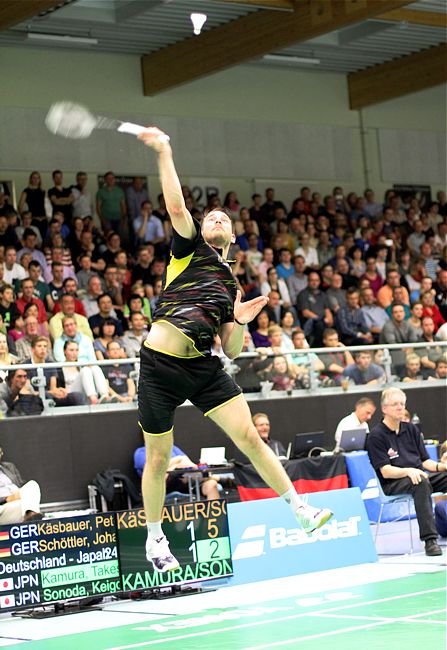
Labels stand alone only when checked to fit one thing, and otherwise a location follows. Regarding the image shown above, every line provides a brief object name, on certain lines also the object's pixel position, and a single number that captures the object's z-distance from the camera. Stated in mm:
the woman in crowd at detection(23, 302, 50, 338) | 14992
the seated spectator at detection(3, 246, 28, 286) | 16703
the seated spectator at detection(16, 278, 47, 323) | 15711
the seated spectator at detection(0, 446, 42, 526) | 11664
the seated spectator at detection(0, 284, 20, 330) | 15195
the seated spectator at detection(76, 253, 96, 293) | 17625
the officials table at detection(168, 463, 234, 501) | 13923
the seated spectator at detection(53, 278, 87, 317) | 16438
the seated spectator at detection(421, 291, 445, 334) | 19781
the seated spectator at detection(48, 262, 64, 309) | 16922
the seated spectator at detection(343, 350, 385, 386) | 16500
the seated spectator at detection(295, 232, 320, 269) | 20984
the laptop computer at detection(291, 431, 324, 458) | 14773
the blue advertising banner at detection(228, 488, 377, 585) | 11648
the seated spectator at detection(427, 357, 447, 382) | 17312
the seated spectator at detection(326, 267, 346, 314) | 19344
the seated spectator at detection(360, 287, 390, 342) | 19141
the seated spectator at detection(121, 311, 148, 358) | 15594
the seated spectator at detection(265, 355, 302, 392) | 15648
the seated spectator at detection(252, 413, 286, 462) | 14312
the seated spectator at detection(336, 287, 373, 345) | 18688
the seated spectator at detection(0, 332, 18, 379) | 13719
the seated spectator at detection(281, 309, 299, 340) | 17469
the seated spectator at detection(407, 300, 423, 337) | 18812
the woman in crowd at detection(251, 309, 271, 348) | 16906
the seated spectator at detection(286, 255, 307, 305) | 19797
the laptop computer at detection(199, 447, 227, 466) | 14234
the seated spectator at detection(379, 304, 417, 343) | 18328
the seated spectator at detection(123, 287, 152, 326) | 16391
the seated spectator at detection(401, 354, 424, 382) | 17000
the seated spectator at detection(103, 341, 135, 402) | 14125
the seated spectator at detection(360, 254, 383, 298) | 20688
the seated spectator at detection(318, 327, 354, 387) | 16141
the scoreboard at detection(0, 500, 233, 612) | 10328
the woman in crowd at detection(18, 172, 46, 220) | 19016
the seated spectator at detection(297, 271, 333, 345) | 18578
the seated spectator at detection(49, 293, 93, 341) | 15555
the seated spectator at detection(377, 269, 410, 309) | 20109
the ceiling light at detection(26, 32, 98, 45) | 20844
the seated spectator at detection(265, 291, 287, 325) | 18125
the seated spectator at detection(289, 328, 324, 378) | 15750
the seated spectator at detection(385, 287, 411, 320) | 19673
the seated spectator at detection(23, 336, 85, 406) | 13742
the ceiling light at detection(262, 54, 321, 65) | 24281
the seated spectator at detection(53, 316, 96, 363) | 14867
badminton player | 6453
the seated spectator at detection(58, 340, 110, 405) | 13789
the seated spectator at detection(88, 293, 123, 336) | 15998
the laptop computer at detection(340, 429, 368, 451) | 14367
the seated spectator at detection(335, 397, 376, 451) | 14602
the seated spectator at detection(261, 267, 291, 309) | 18906
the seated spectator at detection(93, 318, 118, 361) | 15344
